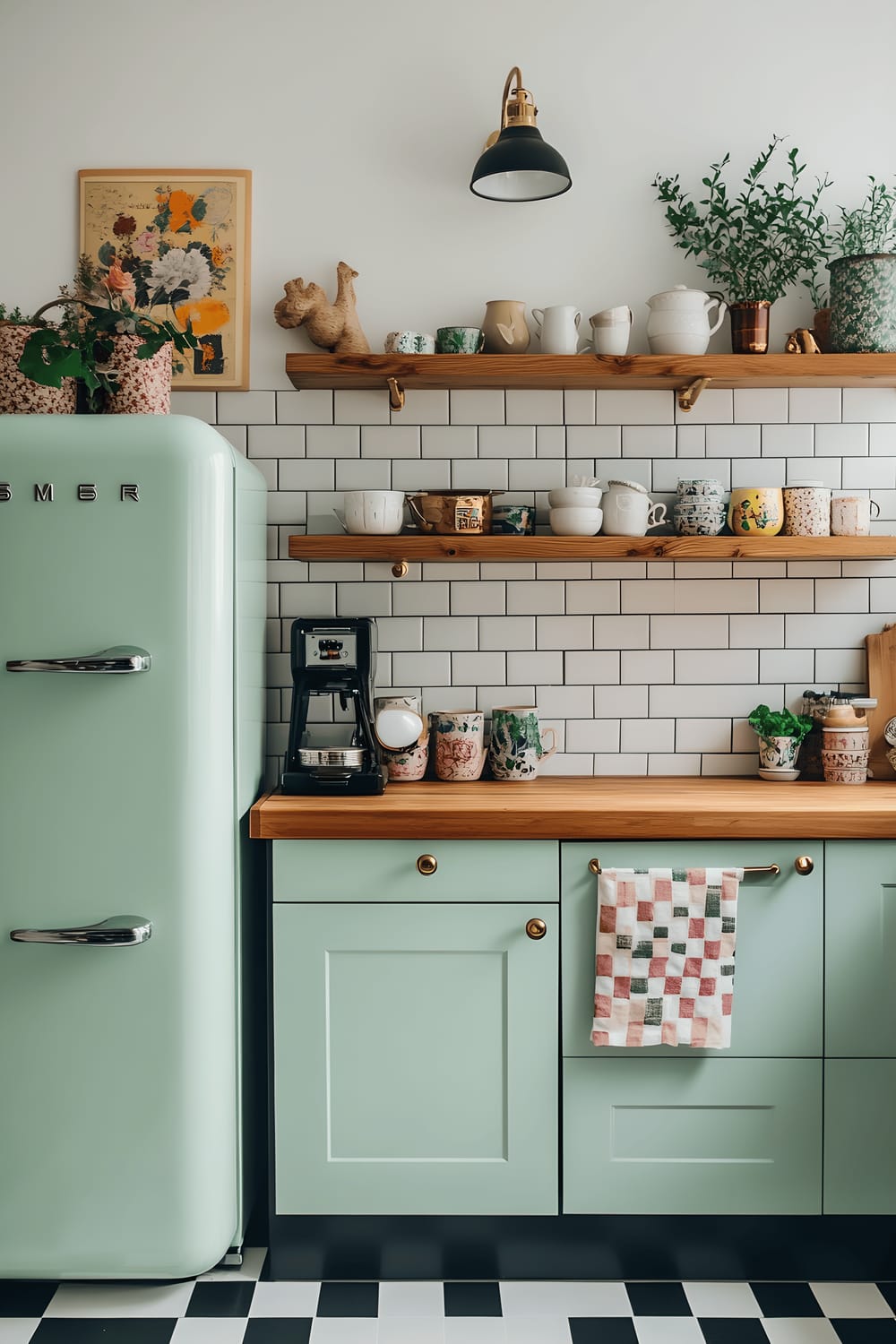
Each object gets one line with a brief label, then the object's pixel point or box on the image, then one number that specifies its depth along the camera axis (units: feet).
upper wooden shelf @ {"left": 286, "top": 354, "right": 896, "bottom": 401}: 7.73
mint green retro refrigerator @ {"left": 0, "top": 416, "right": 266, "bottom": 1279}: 6.23
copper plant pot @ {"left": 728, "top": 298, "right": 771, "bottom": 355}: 7.97
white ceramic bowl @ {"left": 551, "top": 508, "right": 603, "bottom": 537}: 7.80
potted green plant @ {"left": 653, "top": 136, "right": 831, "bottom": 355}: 8.02
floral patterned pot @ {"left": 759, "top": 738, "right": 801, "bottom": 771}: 8.12
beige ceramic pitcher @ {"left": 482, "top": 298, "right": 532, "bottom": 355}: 7.97
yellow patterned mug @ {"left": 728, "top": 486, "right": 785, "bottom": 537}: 7.98
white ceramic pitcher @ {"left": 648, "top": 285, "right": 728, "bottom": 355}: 7.84
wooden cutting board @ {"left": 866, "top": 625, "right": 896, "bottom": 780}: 8.34
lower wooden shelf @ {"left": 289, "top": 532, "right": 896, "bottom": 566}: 7.72
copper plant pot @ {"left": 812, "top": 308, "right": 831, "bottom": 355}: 8.21
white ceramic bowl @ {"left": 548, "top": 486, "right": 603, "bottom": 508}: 7.79
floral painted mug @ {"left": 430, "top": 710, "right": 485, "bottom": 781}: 7.93
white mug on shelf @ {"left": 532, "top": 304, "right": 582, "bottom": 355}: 7.93
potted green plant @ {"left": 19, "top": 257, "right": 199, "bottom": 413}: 6.43
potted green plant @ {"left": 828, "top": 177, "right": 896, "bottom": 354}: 7.90
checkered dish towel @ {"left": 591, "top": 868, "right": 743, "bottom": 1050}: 6.62
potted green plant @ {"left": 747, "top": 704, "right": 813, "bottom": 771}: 8.11
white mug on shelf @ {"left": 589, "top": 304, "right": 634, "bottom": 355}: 7.90
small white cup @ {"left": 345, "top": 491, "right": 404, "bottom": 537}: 7.77
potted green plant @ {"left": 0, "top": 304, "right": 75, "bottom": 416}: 6.72
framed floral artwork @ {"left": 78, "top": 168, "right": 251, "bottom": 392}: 8.34
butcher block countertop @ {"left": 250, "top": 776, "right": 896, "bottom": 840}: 6.71
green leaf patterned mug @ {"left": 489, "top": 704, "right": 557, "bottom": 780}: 7.95
